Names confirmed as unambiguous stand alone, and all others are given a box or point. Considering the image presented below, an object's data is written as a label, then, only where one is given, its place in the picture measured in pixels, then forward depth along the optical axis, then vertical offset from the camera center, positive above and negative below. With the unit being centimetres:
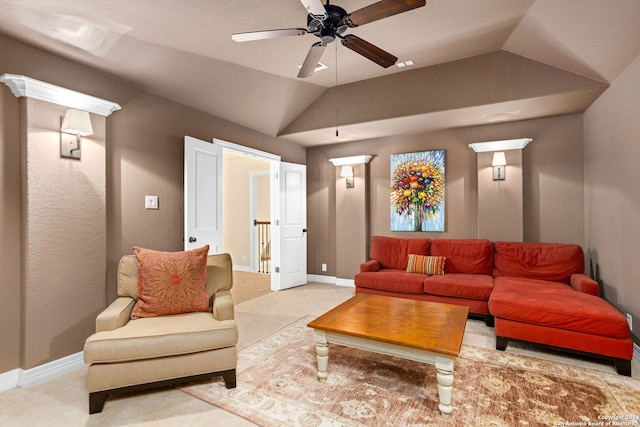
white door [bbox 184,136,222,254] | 337 +24
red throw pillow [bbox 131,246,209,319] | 238 -53
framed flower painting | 466 +35
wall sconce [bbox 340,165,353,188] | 514 +67
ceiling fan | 180 +121
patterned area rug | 186 -121
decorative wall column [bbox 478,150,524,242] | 407 +17
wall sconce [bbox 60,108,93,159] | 246 +69
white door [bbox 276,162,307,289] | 514 -19
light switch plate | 320 +14
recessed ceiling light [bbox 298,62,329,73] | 358 +173
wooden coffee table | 186 -81
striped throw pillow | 400 -66
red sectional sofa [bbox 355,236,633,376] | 244 -77
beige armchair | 193 -87
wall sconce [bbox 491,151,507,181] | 409 +64
